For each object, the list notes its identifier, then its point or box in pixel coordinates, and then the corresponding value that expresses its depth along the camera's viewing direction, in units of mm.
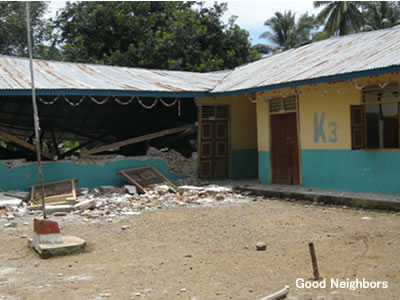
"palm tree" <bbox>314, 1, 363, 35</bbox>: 28797
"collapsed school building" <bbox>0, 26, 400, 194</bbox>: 9625
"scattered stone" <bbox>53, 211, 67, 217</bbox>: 8867
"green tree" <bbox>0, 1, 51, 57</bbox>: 24656
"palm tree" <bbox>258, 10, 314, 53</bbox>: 33438
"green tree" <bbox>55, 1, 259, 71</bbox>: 21016
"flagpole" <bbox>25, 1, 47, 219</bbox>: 5923
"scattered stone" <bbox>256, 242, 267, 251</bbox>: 5836
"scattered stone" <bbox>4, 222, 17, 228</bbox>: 7922
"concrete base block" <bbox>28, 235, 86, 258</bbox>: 5734
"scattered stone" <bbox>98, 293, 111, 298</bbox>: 4235
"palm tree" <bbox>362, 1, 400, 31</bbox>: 28641
